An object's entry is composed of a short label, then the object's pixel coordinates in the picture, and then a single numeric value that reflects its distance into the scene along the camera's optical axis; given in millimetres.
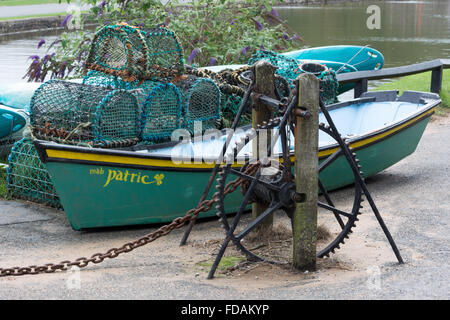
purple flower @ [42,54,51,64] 11191
